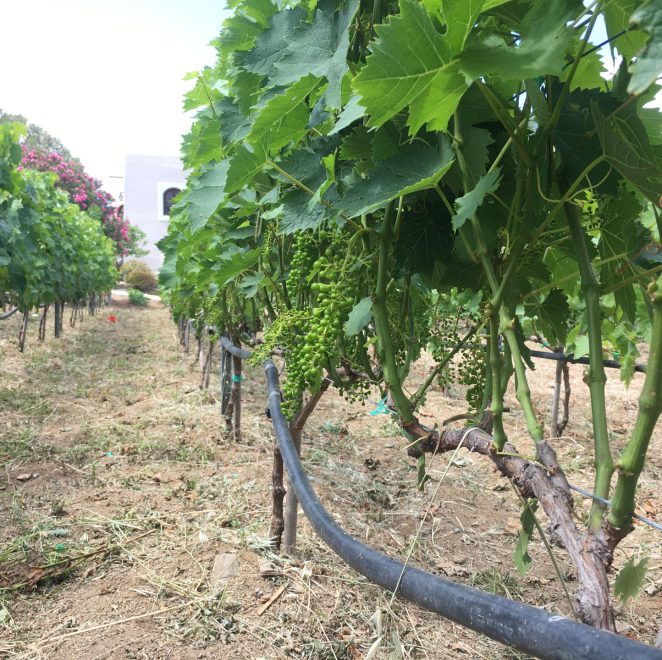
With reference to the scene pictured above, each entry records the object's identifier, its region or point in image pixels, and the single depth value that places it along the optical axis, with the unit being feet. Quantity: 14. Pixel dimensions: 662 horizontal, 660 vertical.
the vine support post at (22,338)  28.08
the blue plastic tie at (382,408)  4.89
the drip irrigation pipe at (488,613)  2.29
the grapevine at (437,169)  2.59
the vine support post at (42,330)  35.36
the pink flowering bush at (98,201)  87.31
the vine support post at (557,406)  17.56
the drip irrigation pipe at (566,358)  9.45
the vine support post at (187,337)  31.86
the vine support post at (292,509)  8.76
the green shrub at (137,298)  80.79
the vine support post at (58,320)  36.57
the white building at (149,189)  119.85
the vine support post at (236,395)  14.98
